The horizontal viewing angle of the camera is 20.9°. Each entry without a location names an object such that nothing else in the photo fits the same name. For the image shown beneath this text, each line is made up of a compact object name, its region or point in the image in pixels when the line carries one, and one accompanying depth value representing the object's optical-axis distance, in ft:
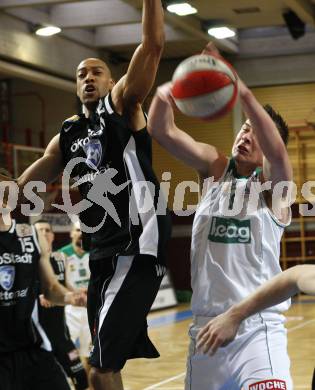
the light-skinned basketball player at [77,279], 36.24
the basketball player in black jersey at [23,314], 18.20
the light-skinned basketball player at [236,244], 13.39
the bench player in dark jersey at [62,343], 29.30
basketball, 11.82
